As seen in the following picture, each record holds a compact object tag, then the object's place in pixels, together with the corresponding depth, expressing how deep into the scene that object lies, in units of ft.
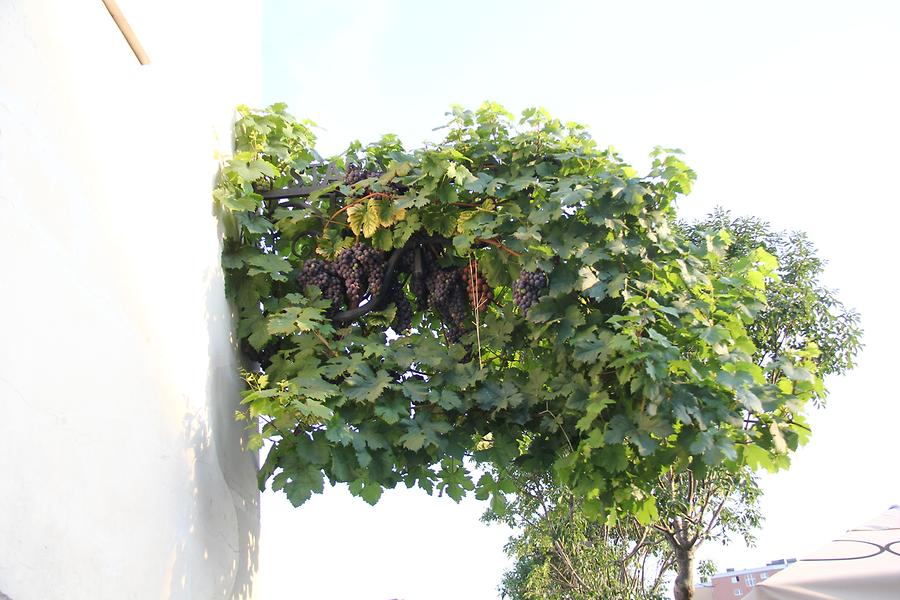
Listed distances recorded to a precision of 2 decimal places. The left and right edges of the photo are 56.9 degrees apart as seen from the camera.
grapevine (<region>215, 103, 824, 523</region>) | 7.42
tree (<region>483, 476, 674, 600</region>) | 28.71
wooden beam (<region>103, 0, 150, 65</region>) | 6.43
